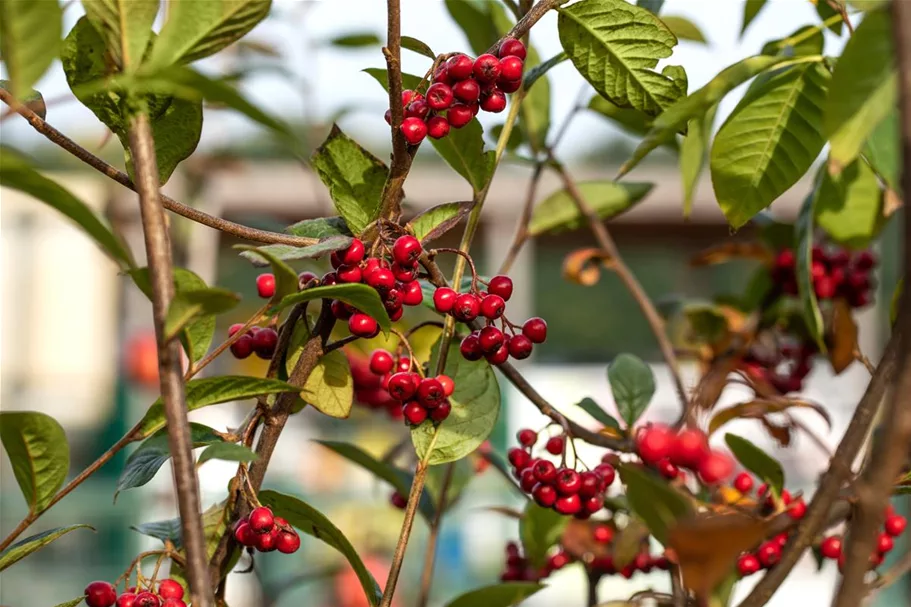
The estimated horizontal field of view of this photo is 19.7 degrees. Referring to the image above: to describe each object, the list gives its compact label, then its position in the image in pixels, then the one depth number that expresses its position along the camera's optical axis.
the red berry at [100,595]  0.82
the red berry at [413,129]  0.78
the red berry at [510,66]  0.80
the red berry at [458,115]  0.80
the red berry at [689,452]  0.78
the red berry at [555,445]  0.91
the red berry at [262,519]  0.80
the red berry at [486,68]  0.80
